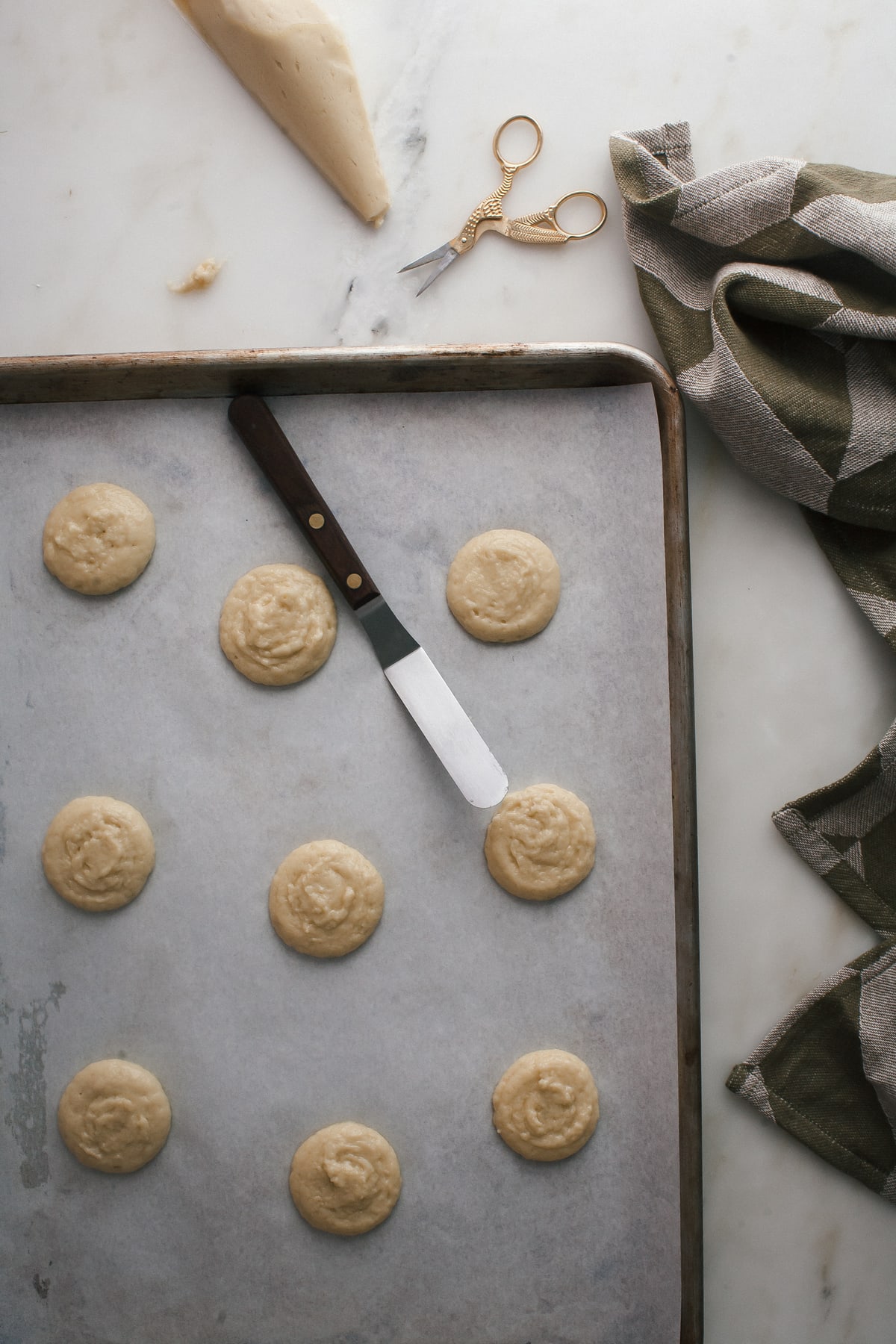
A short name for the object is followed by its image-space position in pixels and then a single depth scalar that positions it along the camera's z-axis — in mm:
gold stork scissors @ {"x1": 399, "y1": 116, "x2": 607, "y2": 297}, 839
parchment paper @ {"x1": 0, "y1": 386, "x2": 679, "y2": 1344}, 801
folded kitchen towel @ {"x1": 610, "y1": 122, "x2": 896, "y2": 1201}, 808
